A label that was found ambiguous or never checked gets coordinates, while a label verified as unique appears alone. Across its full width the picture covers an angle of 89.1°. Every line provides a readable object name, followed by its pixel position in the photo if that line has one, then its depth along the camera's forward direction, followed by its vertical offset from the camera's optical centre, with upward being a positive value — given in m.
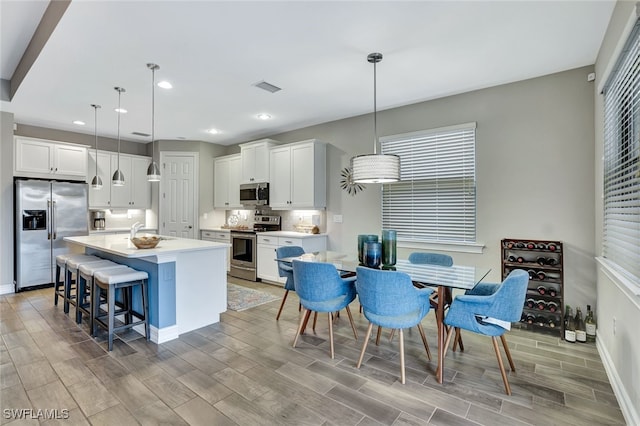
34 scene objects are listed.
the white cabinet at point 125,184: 6.12 +0.56
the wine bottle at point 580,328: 3.07 -1.14
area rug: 4.28 -1.22
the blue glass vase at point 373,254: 2.87 -0.37
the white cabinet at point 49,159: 5.09 +0.87
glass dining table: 2.39 -0.51
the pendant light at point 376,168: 2.72 +0.37
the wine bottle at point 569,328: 3.08 -1.13
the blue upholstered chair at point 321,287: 2.76 -0.65
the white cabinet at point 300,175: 5.24 +0.62
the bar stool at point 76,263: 3.62 -0.58
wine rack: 3.21 -0.66
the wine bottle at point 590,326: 3.10 -1.09
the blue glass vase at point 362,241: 3.07 -0.27
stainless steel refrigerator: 4.90 -0.19
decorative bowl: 3.06 -0.28
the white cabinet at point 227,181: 6.59 +0.64
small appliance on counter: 6.24 -0.16
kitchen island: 3.12 -0.71
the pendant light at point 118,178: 4.11 +0.44
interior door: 6.66 +0.37
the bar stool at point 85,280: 3.26 -0.74
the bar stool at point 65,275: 3.92 -0.79
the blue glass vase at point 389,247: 2.96 -0.32
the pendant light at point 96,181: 4.57 +0.44
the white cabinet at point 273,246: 5.13 -0.57
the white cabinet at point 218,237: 6.29 -0.49
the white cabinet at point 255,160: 5.93 +0.97
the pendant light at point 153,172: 3.63 +0.45
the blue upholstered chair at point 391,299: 2.33 -0.64
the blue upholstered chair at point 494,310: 2.24 -0.69
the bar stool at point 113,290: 2.92 -0.73
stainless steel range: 5.76 -0.64
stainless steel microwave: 5.94 +0.34
